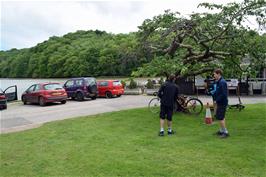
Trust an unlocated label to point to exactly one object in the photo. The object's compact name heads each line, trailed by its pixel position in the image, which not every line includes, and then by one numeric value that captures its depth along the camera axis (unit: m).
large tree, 8.56
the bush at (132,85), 21.55
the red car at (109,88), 16.95
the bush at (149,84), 21.62
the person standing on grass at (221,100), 5.93
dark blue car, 15.64
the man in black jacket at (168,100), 6.33
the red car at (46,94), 14.01
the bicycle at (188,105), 9.29
